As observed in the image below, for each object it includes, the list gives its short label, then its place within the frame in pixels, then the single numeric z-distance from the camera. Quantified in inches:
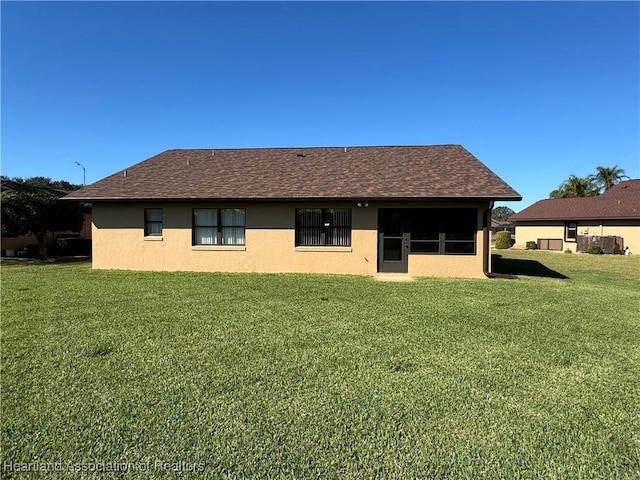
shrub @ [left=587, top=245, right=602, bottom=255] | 1003.9
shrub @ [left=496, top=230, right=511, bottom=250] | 1257.4
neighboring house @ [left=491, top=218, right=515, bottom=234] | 2173.2
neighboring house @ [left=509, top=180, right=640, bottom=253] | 1044.5
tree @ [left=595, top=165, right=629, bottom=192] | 1910.7
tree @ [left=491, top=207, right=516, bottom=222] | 4881.9
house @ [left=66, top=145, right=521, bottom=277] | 501.0
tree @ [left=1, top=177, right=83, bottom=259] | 682.8
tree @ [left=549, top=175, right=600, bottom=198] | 1939.8
